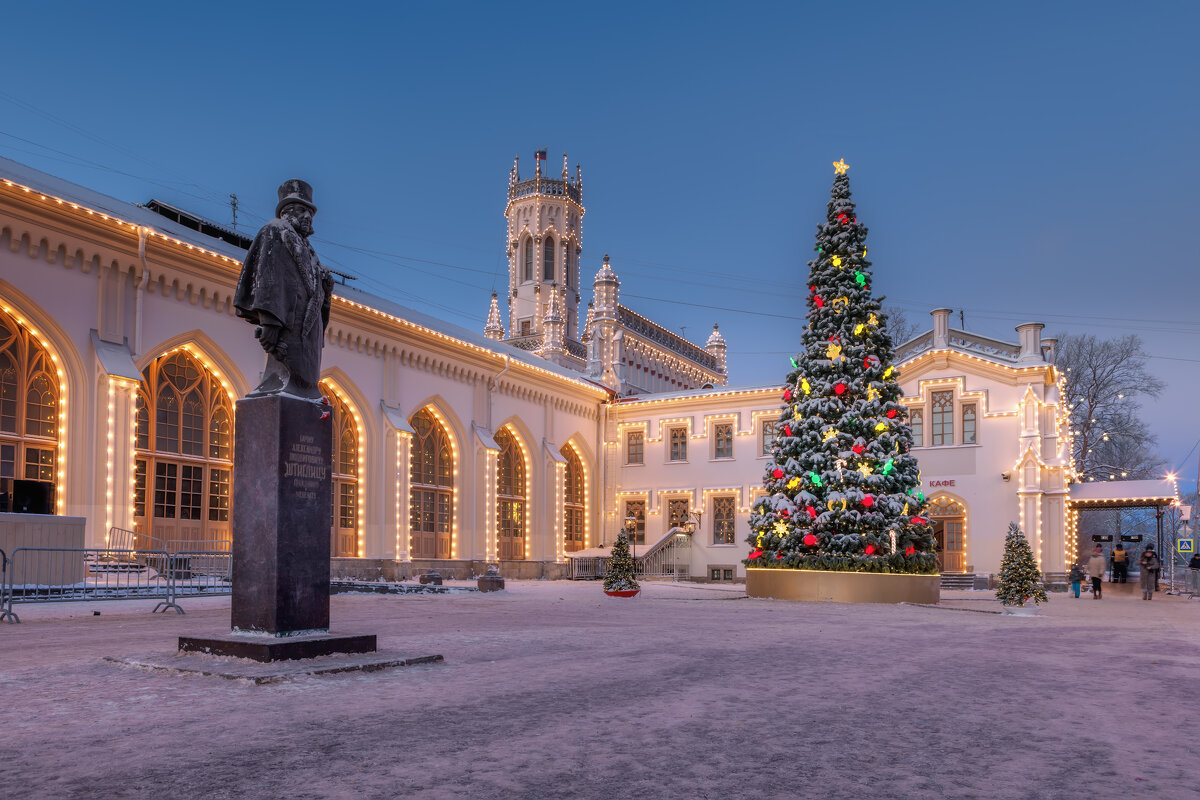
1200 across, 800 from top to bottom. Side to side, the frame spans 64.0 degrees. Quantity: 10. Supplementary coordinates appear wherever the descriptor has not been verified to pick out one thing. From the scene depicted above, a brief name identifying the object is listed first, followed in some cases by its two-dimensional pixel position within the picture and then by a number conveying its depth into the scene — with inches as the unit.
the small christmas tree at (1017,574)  784.3
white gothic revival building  805.2
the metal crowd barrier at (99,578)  609.0
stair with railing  1466.5
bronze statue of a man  339.9
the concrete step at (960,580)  1282.0
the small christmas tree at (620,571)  877.2
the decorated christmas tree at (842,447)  824.3
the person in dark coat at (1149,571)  1056.8
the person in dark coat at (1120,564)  1375.5
